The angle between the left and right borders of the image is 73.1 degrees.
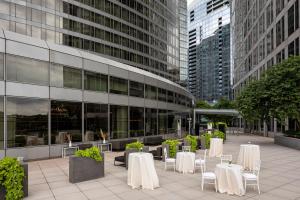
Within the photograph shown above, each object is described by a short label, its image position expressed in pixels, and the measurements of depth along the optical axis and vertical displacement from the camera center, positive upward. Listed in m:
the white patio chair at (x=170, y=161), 9.51 -2.53
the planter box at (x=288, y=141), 17.16 -3.22
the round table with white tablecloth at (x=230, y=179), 6.70 -2.44
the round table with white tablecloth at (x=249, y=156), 10.04 -2.48
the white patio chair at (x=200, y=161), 9.07 -2.45
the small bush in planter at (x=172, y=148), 11.21 -2.26
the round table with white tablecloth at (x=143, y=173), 7.25 -2.39
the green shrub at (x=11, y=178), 5.83 -2.07
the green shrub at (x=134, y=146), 9.91 -1.90
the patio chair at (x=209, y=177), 7.08 -2.45
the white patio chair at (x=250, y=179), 6.89 -2.45
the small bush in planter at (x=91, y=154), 8.00 -1.85
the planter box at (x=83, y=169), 7.82 -2.45
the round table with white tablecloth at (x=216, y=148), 13.56 -2.76
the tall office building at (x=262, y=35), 25.54 +12.05
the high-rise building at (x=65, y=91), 11.41 +1.29
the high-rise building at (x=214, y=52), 126.80 +37.53
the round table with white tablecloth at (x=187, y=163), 9.21 -2.55
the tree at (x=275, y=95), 18.11 +1.17
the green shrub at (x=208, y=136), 16.53 -2.46
